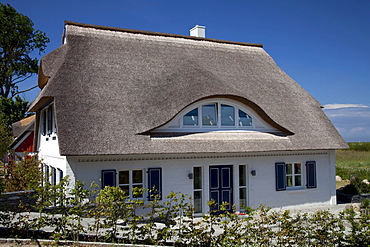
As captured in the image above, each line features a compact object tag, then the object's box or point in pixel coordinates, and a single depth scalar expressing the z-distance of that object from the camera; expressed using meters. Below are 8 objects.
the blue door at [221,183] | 13.56
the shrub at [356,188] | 16.84
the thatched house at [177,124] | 11.90
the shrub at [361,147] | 41.51
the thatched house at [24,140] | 23.66
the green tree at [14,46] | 33.12
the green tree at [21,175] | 13.78
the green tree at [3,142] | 21.00
